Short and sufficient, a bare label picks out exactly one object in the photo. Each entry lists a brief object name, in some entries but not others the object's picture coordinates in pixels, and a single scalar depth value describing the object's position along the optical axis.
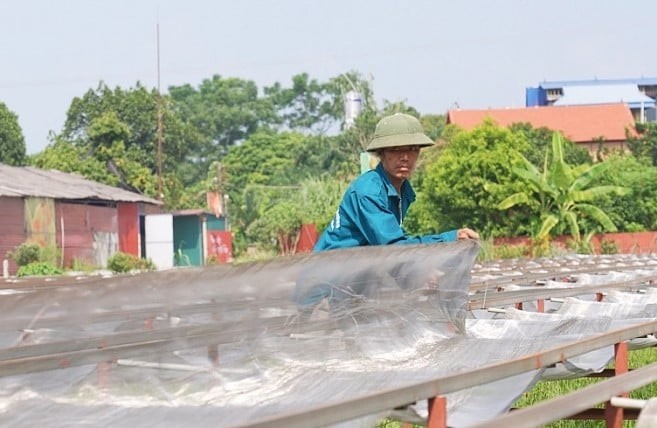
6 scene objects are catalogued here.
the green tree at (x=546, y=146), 43.56
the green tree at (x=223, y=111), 84.75
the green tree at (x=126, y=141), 48.94
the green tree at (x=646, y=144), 50.97
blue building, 76.44
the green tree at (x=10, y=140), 54.19
